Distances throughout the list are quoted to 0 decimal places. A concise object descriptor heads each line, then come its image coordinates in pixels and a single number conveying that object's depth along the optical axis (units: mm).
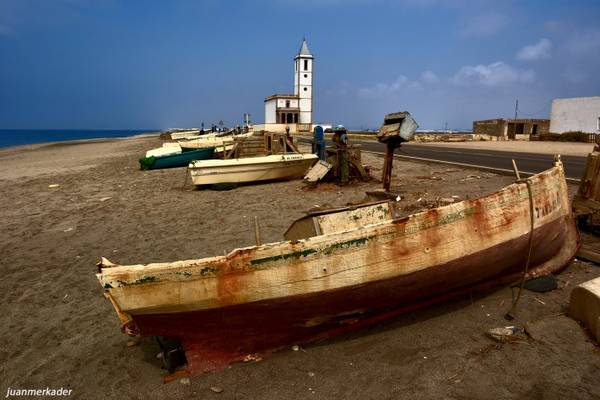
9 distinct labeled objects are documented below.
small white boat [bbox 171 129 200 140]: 38900
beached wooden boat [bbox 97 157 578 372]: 3449
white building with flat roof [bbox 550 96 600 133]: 32531
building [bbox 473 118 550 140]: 39531
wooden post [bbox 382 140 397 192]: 8772
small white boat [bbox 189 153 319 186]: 12320
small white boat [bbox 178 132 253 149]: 20756
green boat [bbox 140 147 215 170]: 18281
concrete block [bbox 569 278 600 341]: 3654
